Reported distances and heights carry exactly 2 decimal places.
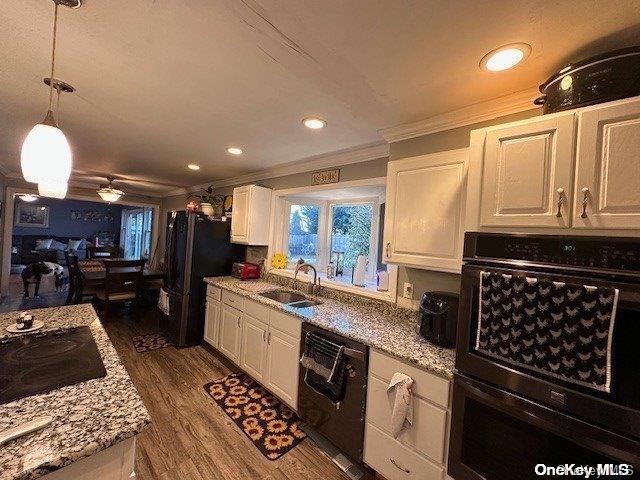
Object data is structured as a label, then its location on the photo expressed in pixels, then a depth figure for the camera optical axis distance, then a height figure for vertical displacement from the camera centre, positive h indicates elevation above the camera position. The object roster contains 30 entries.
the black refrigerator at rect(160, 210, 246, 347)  3.29 -0.41
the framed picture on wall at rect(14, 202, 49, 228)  8.58 +0.26
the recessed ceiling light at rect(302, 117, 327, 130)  1.94 +0.88
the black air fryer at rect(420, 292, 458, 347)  1.53 -0.41
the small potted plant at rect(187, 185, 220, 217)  4.23 +0.60
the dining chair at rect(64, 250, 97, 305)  4.22 -0.96
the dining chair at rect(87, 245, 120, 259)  6.61 -0.63
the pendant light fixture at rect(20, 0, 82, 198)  1.06 +0.29
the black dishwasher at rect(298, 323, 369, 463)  1.67 -1.09
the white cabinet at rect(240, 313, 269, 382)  2.45 -1.05
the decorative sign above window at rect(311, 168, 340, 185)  2.79 +0.70
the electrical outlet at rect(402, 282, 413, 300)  2.03 -0.34
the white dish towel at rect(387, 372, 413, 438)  1.40 -0.84
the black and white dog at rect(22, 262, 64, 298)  5.01 -0.94
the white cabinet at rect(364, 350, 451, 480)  1.33 -0.98
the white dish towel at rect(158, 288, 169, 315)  3.54 -0.95
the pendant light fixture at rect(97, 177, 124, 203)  4.19 +0.55
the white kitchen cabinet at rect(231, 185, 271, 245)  3.38 +0.28
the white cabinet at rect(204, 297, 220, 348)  3.14 -1.06
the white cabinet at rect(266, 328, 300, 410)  2.12 -1.06
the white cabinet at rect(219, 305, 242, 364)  2.79 -1.05
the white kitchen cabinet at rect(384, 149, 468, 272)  1.62 +0.24
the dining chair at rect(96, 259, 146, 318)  4.05 -0.84
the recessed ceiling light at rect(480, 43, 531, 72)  1.11 +0.85
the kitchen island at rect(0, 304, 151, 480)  0.67 -0.58
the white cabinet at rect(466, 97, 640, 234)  0.94 +0.33
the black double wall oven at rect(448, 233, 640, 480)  0.87 -0.39
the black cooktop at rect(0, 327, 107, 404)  0.97 -0.58
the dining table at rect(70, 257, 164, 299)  4.11 -0.74
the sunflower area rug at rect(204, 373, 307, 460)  1.91 -1.45
